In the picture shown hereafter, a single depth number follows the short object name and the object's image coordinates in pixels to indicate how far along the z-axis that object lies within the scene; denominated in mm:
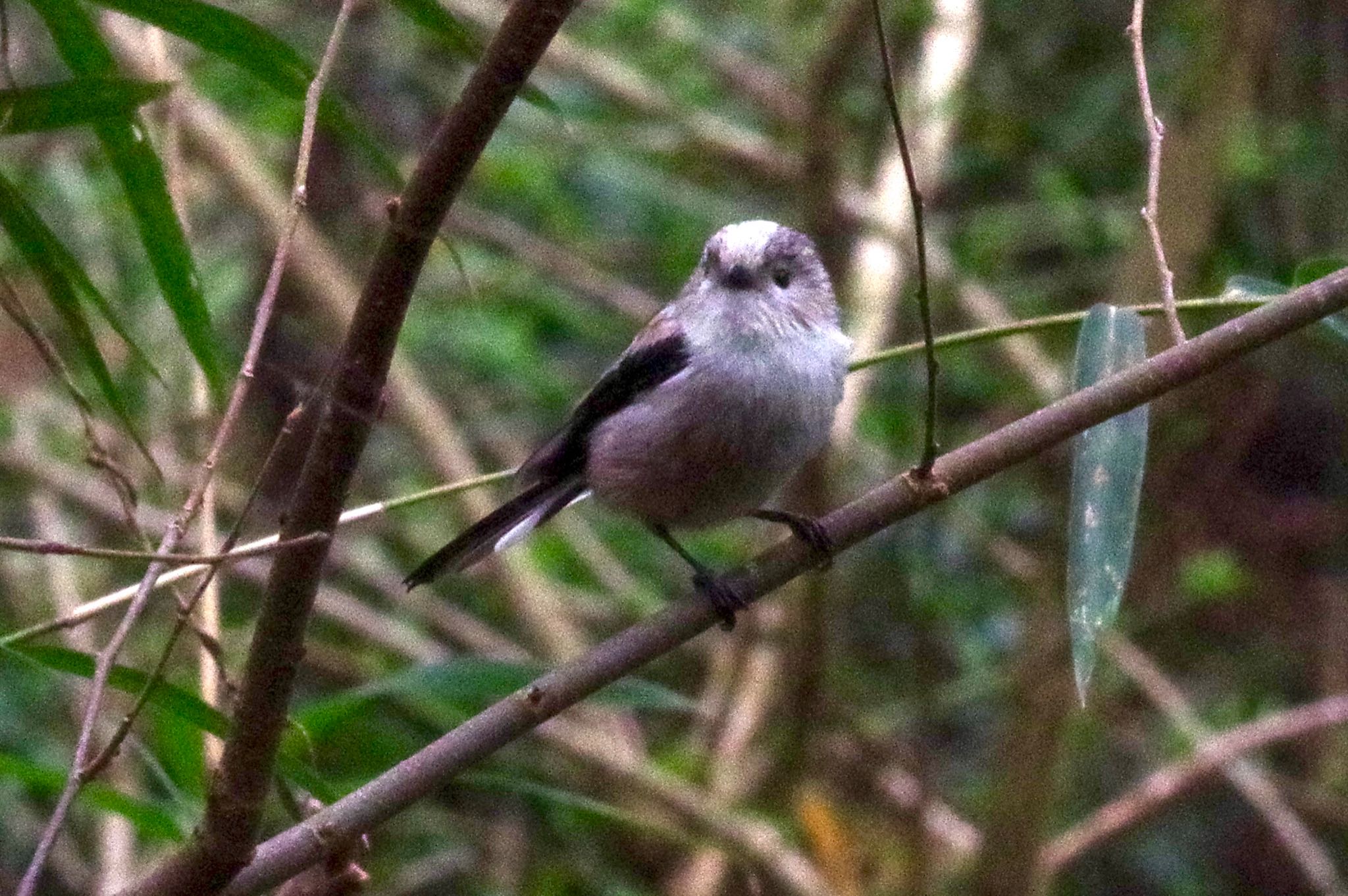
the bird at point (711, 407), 4283
